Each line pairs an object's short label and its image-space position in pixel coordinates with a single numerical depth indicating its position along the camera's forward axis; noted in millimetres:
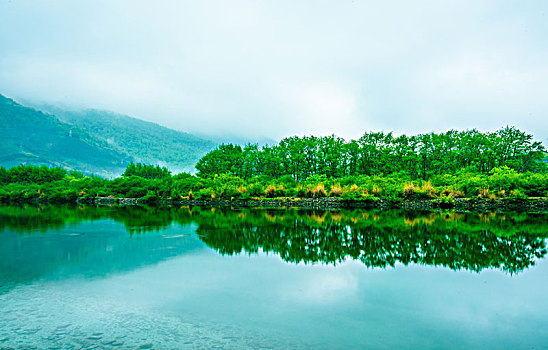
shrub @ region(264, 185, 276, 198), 30172
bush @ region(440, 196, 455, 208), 23203
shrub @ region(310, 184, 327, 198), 27969
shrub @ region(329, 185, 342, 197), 27734
